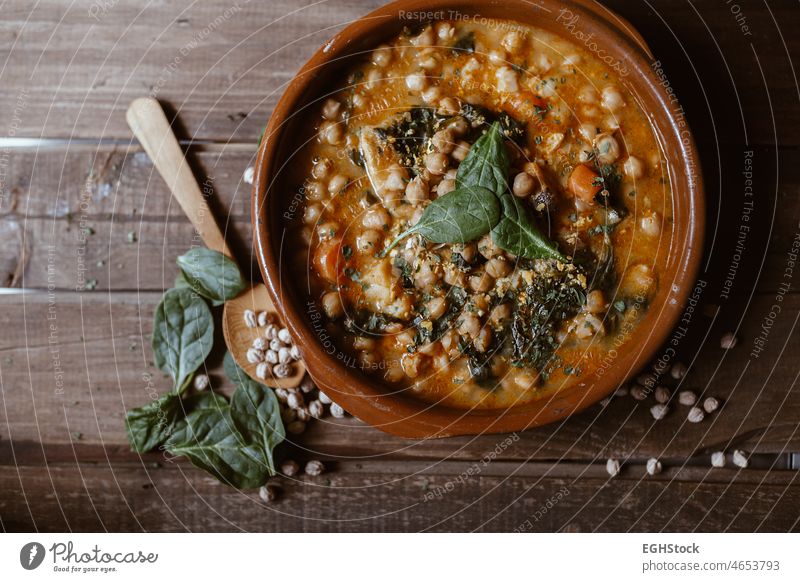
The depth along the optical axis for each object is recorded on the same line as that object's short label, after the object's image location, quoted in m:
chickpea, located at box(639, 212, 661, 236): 0.56
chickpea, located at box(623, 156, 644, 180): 0.56
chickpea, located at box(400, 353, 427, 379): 0.56
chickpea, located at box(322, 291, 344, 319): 0.56
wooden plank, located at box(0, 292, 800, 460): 0.61
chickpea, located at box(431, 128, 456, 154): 0.55
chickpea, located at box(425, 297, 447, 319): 0.56
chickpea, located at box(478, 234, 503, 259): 0.55
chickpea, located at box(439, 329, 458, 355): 0.56
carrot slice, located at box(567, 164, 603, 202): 0.55
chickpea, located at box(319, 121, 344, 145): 0.56
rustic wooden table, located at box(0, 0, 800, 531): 0.60
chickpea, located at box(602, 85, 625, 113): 0.56
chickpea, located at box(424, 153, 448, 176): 0.55
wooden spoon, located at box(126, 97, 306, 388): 0.60
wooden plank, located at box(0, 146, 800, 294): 0.60
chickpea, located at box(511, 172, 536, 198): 0.55
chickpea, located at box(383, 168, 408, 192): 0.56
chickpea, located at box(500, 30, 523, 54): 0.56
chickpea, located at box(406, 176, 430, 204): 0.55
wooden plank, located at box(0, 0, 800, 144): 0.60
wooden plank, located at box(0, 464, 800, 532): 0.61
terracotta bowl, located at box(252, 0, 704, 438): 0.54
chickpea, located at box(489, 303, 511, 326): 0.56
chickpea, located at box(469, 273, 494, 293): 0.55
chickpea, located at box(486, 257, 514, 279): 0.55
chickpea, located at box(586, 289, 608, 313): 0.56
